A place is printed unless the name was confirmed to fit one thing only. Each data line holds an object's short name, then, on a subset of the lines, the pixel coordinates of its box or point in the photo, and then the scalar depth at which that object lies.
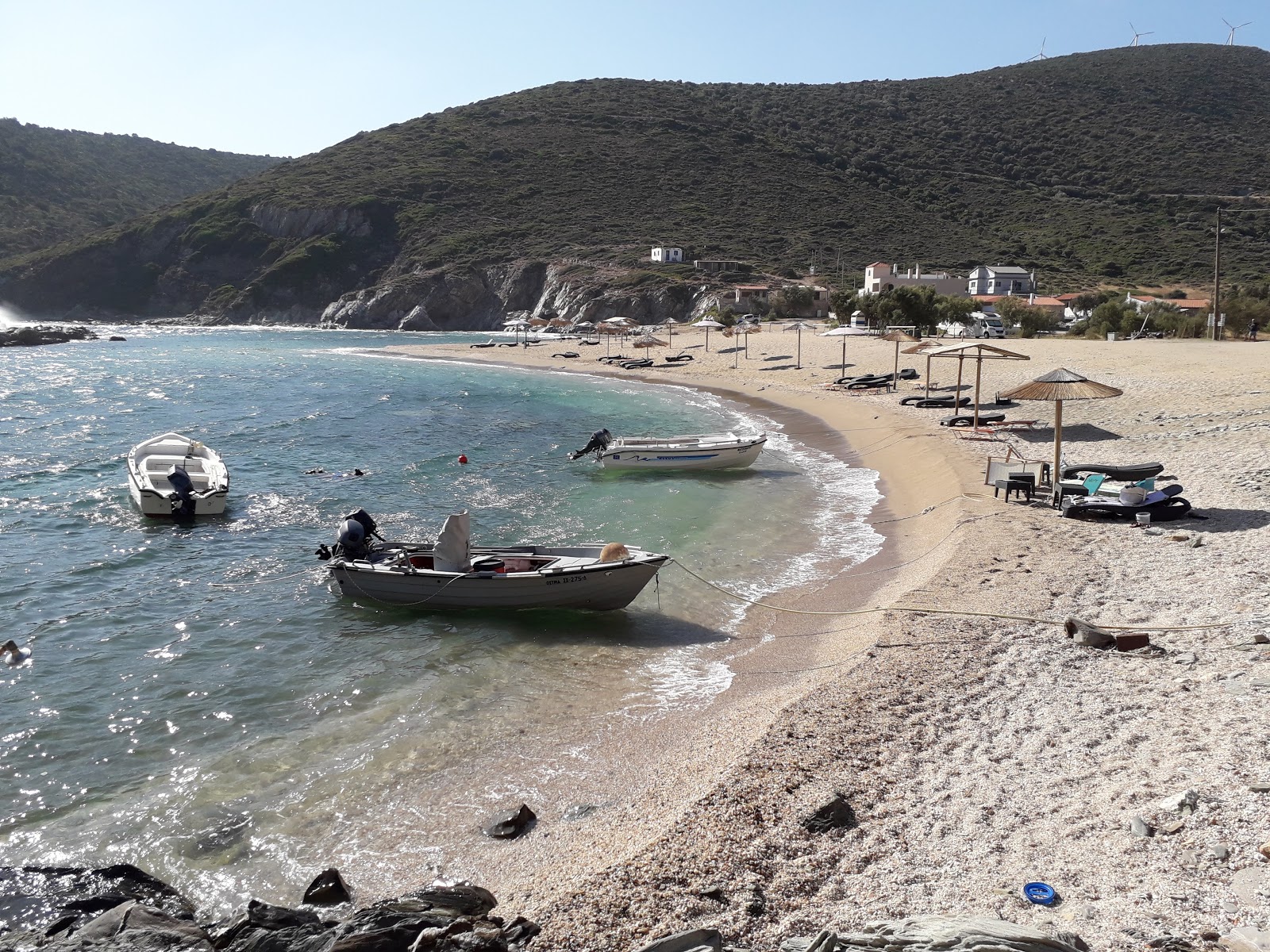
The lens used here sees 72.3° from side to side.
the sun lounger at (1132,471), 14.56
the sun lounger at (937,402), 26.23
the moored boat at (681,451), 21.75
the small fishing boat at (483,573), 12.02
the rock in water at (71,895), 6.07
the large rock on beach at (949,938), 4.11
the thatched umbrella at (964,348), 20.89
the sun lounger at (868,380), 33.50
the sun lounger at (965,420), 23.28
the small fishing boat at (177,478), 18.56
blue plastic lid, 4.80
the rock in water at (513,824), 6.90
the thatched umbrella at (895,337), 29.64
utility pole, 39.62
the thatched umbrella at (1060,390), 14.64
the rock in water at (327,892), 6.14
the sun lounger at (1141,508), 13.28
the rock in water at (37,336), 76.19
